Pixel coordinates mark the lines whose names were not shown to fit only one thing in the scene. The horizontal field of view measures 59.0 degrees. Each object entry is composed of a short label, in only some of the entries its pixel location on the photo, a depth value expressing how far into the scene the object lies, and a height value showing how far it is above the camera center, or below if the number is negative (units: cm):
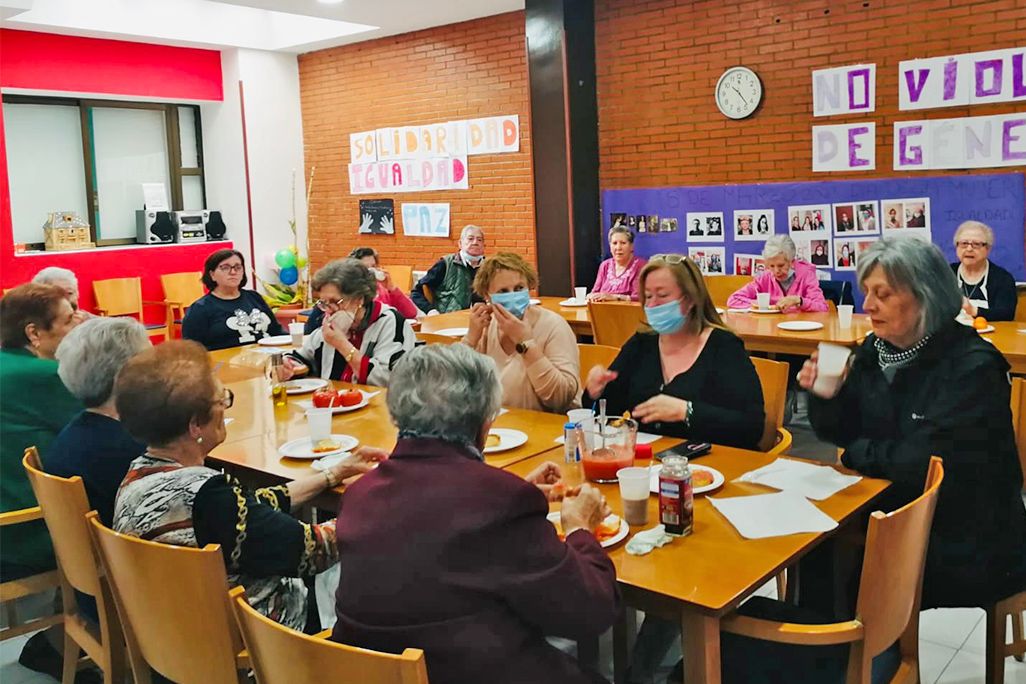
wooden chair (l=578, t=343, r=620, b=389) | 365 -51
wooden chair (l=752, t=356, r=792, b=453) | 314 -61
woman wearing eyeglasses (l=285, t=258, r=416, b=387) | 392 -39
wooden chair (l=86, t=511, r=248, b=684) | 179 -73
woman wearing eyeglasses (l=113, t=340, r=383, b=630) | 199 -54
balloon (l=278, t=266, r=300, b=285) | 972 -35
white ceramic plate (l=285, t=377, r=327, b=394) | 376 -60
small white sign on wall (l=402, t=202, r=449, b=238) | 898 +17
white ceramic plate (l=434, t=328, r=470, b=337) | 520 -56
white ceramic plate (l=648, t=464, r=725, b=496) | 231 -66
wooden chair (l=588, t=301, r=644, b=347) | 517 -53
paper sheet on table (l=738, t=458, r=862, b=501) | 230 -68
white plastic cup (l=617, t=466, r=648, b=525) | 209 -61
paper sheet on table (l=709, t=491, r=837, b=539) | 205 -69
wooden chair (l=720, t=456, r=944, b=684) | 176 -77
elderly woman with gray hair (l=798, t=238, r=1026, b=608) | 228 -54
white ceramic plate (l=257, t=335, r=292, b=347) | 509 -55
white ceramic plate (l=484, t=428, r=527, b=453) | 278 -65
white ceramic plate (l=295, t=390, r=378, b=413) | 337 -62
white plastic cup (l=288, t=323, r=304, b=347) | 463 -47
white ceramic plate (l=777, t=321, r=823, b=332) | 487 -56
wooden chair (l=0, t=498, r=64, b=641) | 265 -100
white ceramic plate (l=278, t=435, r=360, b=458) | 280 -65
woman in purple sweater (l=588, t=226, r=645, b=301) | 690 -30
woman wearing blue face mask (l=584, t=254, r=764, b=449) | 291 -48
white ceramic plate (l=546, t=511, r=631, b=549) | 199 -68
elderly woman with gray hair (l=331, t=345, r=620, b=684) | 152 -57
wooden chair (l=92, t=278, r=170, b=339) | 835 -44
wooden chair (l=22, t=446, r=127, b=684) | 223 -78
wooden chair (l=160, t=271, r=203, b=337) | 892 -42
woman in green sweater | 277 -52
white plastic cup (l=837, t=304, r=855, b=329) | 498 -52
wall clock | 693 +101
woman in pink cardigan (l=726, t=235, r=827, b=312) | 564 -37
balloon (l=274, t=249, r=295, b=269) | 969 -17
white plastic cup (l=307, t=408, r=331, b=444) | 285 -57
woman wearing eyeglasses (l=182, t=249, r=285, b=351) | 514 -38
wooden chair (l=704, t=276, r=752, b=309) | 649 -44
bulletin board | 605 +13
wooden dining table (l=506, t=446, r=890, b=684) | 176 -71
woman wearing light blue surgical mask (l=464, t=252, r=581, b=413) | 339 -41
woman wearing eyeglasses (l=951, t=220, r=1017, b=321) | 511 -36
